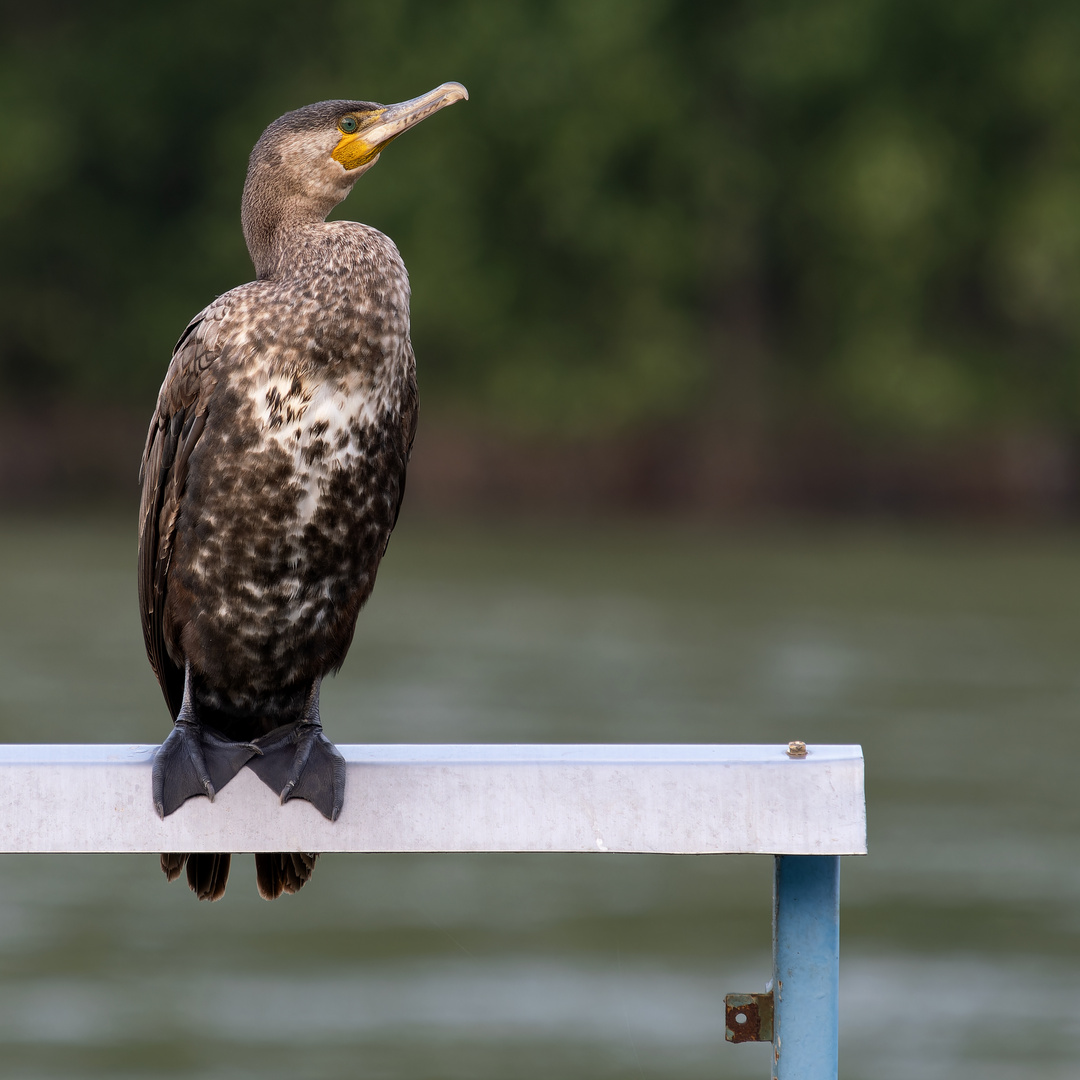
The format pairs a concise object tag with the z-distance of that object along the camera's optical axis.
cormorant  13.55
